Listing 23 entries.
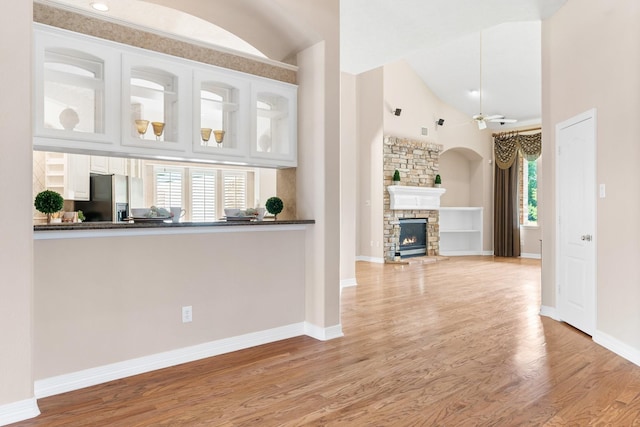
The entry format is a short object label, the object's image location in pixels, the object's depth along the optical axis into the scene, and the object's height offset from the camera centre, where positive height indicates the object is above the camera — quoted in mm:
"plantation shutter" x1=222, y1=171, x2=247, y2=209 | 9672 +610
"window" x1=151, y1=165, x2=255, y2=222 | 8789 +581
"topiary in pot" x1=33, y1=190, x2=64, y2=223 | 2594 +83
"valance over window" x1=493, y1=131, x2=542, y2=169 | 10010 +1689
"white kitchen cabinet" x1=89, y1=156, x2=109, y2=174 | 6621 +827
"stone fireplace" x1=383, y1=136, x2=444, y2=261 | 9172 +609
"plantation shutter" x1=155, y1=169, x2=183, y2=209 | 8702 +593
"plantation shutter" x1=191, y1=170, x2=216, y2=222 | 9281 +475
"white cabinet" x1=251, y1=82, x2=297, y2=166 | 3715 +852
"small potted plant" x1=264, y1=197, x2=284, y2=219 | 3871 +82
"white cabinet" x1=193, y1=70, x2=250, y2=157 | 3307 +852
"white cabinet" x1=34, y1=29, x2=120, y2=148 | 2613 +846
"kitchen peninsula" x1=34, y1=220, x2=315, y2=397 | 2635 -588
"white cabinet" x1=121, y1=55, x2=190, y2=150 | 2951 +843
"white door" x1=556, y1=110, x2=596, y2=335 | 3793 -63
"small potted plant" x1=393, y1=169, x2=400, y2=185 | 9117 +849
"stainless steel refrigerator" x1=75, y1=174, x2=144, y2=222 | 6566 +246
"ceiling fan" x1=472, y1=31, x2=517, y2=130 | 7441 +1731
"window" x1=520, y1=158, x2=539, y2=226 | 10398 +507
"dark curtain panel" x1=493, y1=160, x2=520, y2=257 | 10320 +5
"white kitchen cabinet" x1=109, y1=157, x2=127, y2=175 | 7152 +874
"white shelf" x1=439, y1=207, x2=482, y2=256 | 10930 -467
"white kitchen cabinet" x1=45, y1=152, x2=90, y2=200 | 5449 +566
